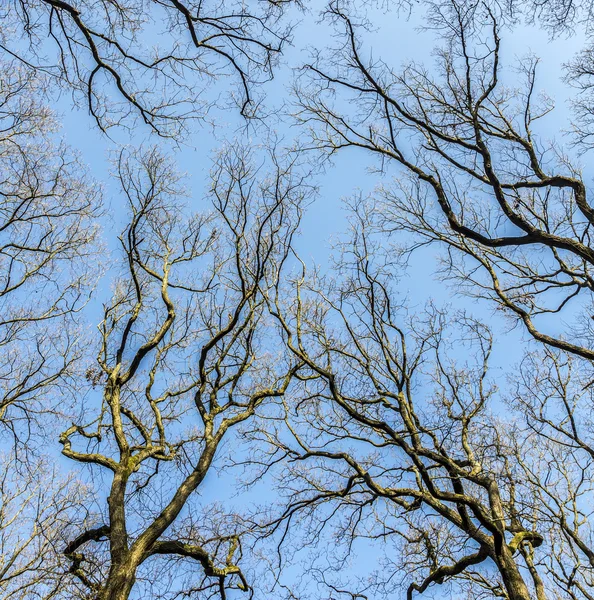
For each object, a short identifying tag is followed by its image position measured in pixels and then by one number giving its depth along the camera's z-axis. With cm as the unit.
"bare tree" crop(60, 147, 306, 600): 612
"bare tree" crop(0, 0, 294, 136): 514
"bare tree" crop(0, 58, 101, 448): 710
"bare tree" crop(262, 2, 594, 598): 638
